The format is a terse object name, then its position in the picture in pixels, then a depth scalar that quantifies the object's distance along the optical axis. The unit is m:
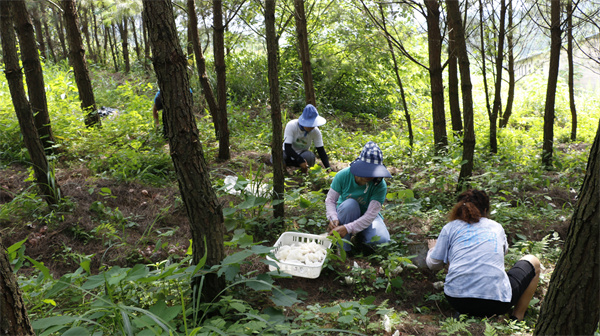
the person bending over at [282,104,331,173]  4.95
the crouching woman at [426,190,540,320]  2.45
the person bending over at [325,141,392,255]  3.18
